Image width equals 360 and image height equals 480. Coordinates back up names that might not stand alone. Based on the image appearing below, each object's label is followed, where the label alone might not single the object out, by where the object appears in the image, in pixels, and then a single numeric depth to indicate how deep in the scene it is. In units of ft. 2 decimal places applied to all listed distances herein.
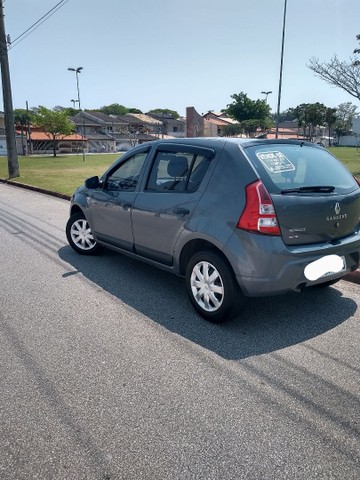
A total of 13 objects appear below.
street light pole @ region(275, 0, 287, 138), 62.36
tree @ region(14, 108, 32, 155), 193.88
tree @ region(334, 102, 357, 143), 259.02
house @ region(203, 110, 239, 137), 214.65
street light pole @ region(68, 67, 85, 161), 136.46
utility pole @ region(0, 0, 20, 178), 49.55
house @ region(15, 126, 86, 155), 193.88
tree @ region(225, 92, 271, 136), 222.28
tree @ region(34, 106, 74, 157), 158.92
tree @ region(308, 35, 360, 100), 56.18
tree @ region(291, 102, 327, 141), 226.79
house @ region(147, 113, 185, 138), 292.69
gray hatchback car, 9.96
